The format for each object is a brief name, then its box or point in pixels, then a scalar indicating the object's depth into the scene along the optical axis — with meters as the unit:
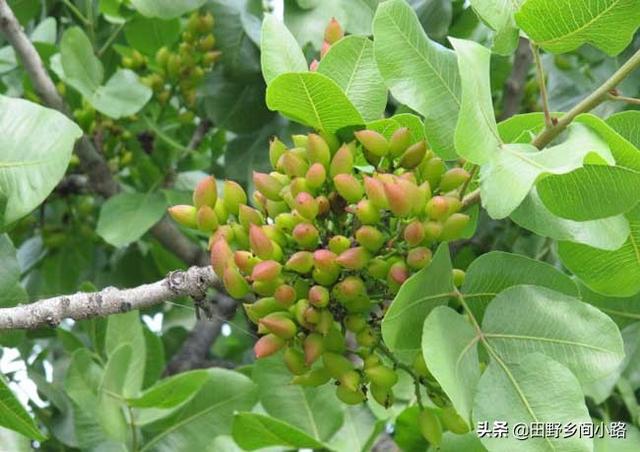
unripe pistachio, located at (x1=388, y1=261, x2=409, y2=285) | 0.84
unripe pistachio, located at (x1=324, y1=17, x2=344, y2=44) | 0.98
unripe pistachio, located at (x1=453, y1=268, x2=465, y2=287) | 0.91
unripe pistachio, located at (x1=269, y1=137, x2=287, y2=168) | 0.91
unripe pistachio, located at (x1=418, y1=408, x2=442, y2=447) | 0.93
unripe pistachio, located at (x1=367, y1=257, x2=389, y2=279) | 0.85
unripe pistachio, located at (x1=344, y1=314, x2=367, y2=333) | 0.88
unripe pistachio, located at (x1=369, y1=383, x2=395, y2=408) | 0.89
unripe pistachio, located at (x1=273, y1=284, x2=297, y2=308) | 0.83
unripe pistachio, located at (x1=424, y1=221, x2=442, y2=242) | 0.83
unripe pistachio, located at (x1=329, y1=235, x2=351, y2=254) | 0.84
